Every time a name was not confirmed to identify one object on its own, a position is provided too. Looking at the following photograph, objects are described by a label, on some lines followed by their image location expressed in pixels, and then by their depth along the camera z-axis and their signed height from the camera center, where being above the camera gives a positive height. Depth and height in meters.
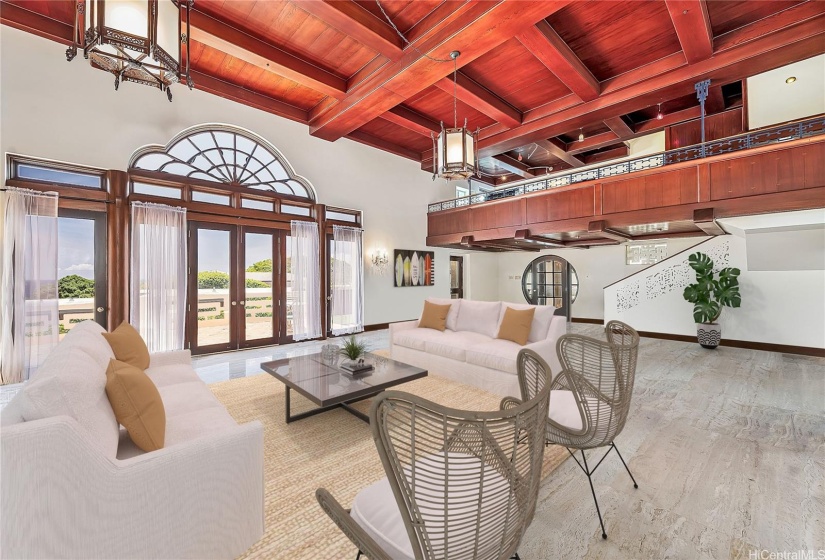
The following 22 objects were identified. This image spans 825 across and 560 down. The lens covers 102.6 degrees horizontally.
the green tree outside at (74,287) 4.22 -0.06
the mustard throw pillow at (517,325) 3.95 -0.56
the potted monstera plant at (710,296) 5.88 -0.33
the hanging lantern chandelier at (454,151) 3.60 +1.41
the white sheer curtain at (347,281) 6.83 -0.01
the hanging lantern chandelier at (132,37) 1.88 +1.50
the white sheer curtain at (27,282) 3.76 +0.01
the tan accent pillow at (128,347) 2.58 -0.52
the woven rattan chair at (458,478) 0.80 -0.54
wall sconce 7.58 +0.47
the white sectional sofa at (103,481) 1.04 -0.76
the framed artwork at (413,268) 8.10 +0.32
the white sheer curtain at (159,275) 4.62 +0.10
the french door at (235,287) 5.29 -0.11
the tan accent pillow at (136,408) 1.52 -0.59
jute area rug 1.65 -1.28
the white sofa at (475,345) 3.60 -0.80
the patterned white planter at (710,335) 5.92 -1.02
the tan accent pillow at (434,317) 4.83 -0.55
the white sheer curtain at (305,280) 6.17 +0.01
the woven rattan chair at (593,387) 1.71 -0.58
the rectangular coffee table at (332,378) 2.58 -0.87
